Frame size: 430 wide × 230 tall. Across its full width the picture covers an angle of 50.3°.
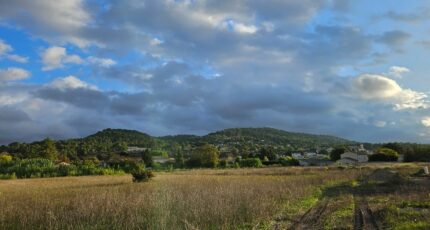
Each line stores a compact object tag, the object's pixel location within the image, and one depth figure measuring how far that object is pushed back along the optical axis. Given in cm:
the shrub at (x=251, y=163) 9769
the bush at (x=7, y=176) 6802
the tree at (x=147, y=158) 4227
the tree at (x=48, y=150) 10825
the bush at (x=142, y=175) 4275
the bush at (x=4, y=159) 7956
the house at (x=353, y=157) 11161
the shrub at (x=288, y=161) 10241
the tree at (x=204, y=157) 9894
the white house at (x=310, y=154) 16292
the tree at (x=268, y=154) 11939
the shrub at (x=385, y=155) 10331
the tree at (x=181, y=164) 8281
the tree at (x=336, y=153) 12840
